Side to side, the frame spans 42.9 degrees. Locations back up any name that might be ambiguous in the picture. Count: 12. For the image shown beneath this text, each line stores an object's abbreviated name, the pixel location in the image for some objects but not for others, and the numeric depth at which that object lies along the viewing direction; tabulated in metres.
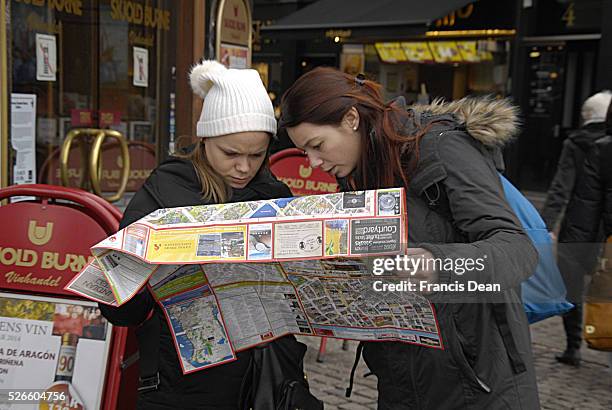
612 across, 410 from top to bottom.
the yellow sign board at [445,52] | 11.43
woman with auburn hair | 1.83
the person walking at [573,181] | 5.23
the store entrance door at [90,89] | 4.38
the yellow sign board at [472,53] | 11.33
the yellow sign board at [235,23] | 5.07
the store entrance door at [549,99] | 11.71
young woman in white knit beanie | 2.21
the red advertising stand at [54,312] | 2.75
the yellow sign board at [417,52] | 11.66
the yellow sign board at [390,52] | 11.77
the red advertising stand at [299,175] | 5.39
